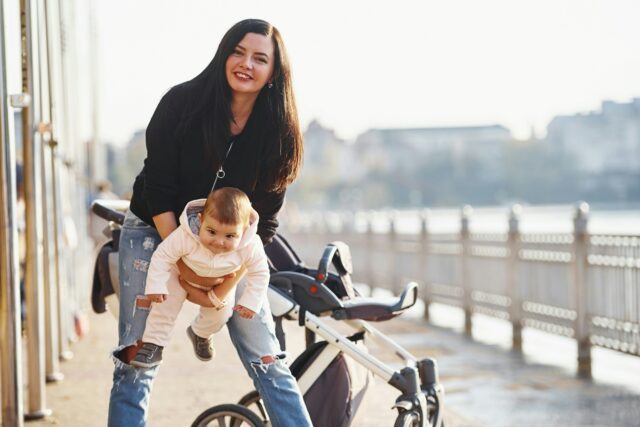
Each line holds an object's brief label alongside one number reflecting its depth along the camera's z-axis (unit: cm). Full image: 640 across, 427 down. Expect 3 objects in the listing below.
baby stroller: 758
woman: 680
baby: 643
